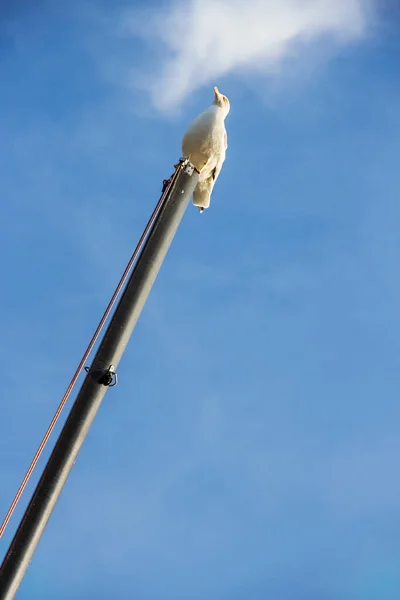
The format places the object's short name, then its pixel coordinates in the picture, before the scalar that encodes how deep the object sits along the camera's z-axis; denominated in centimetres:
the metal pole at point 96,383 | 1439
